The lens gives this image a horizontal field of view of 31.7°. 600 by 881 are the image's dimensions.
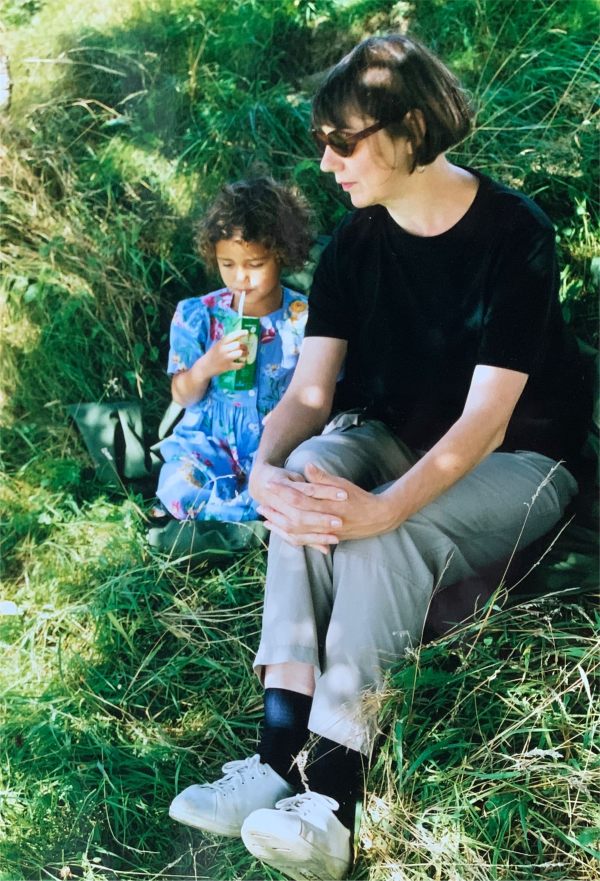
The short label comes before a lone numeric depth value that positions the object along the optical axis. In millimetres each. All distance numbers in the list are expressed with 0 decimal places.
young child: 3559
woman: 2516
